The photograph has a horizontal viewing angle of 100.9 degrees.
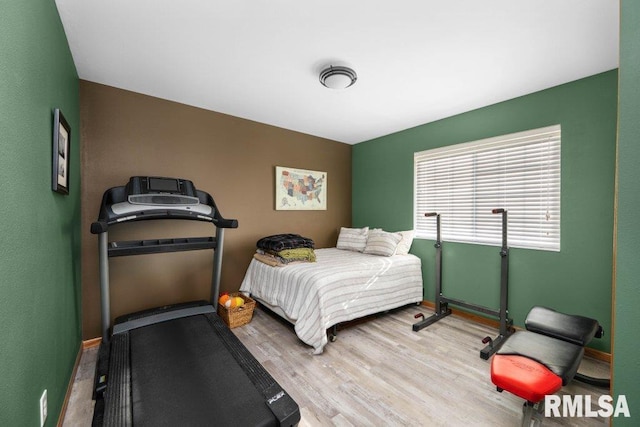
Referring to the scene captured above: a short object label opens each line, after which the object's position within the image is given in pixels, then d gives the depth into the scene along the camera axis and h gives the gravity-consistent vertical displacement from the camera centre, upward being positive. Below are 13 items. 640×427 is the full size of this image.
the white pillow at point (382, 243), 3.53 -0.43
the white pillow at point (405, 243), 3.63 -0.43
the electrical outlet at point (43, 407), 1.23 -0.95
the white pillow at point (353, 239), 3.92 -0.42
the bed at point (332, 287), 2.48 -0.83
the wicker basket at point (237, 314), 2.90 -1.17
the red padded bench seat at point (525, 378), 1.42 -0.92
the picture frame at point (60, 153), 1.52 +0.35
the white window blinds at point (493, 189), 2.64 +0.28
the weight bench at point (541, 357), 1.46 -0.90
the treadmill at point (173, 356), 1.37 -1.04
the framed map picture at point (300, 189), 3.84 +0.33
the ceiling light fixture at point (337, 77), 2.24 +1.16
